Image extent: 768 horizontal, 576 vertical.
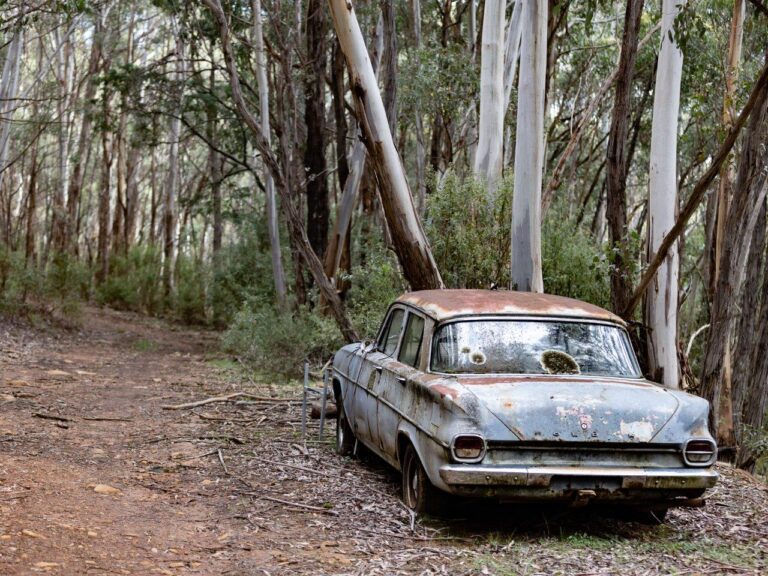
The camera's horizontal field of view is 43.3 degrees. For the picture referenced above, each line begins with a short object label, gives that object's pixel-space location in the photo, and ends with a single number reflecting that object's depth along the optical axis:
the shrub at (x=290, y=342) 15.00
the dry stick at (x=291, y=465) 7.87
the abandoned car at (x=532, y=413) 5.71
